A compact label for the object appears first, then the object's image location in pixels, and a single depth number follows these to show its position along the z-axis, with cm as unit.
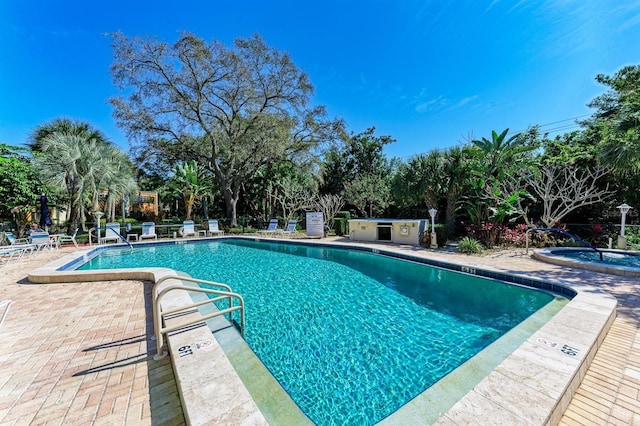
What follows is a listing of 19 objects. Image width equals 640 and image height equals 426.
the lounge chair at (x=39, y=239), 1067
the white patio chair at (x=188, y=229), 1695
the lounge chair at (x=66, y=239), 1230
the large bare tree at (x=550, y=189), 1101
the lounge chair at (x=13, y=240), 1100
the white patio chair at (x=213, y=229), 1791
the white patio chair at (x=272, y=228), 1772
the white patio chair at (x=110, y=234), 1407
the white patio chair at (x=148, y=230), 1556
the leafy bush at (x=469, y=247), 1030
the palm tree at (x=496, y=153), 1177
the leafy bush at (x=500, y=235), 1128
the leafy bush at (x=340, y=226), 1681
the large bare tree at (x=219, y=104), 1609
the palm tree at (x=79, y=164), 1298
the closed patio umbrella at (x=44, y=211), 1307
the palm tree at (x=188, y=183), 1994
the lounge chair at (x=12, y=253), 886
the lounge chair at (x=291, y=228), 1730
